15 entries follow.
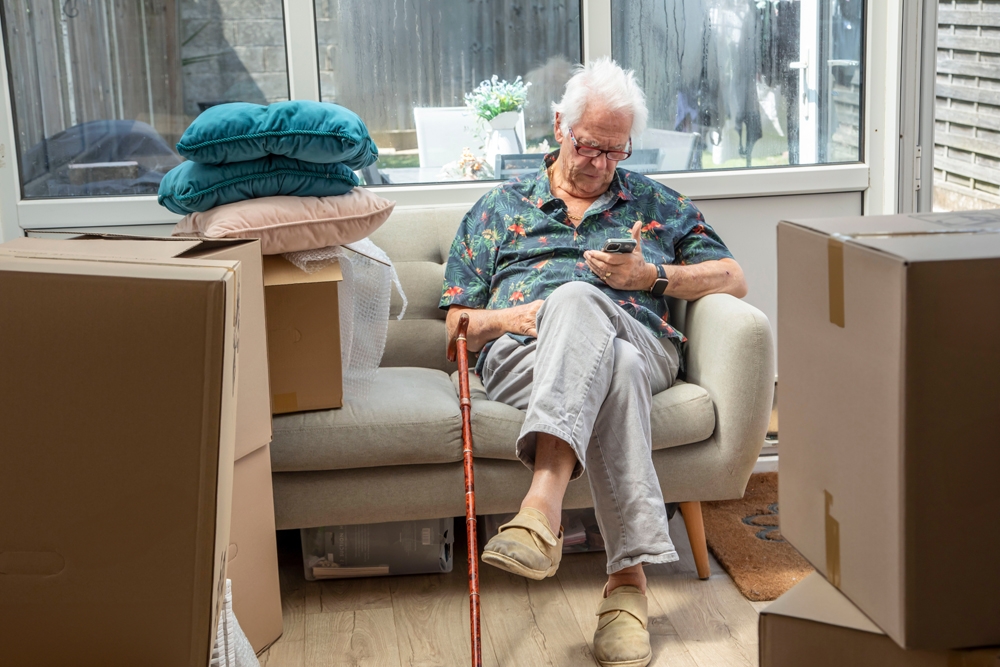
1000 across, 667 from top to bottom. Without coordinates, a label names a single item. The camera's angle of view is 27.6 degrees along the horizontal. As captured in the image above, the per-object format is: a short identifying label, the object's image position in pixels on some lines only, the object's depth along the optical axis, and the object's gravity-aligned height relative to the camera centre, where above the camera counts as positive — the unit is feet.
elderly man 13.51 -2.89
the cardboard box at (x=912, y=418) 7.46 -1.89
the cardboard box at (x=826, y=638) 8.37 -2.72
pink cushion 13.65 -2.09
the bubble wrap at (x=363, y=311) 14.44 -2.82
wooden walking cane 13.17 -3.85
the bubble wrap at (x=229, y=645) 11.56 -3.70
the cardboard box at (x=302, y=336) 14.00 -2.90
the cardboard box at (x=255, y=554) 13.36 -4.08
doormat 14.31 -4.75
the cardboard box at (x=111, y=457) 9.65 -2.36
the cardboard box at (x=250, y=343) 12.79 -2.75
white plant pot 16.89 -1.59
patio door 17.22 -1.15
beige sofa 14.07 -3.69
